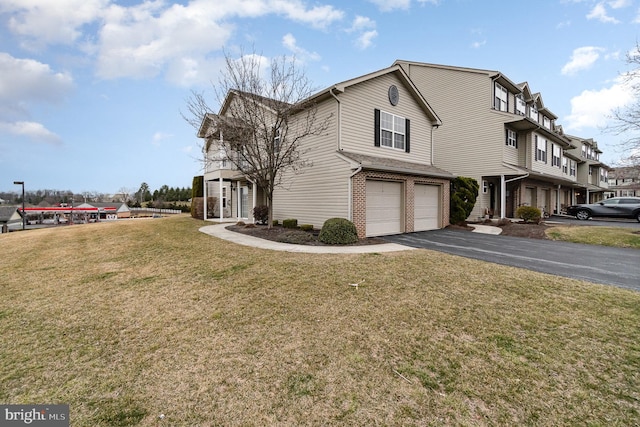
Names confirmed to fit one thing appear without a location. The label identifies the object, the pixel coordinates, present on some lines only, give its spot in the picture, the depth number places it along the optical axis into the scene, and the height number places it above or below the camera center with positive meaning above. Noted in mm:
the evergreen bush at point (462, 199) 15688 +449
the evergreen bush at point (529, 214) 16500 -424
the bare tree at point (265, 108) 12555 +4604
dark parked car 18836 -165
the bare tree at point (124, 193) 93294 +5093
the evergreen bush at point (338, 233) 9914 -914
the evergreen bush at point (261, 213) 15423 -309
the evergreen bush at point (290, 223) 13711 -767
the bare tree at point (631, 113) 12961 +4528
